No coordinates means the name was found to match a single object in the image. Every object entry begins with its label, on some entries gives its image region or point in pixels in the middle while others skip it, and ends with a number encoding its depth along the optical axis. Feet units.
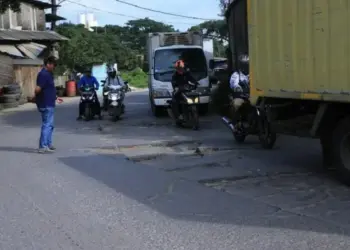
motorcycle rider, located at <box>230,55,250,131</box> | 40.27
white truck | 63.82
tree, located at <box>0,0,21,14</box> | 76.02
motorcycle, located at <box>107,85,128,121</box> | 60.34
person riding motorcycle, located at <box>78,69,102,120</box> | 63.28
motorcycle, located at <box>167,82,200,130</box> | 50.19
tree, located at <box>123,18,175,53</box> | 303.89
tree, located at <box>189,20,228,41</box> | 162.44
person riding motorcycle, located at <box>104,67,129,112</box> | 65.05
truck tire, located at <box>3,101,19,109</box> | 89.93
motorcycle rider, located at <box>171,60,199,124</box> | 51.06
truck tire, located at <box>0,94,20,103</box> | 90.86
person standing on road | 38.17
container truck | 24.14
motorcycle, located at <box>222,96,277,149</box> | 36.73
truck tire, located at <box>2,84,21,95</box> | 93.45
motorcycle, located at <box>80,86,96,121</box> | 62.34
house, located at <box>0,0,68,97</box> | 103.91
